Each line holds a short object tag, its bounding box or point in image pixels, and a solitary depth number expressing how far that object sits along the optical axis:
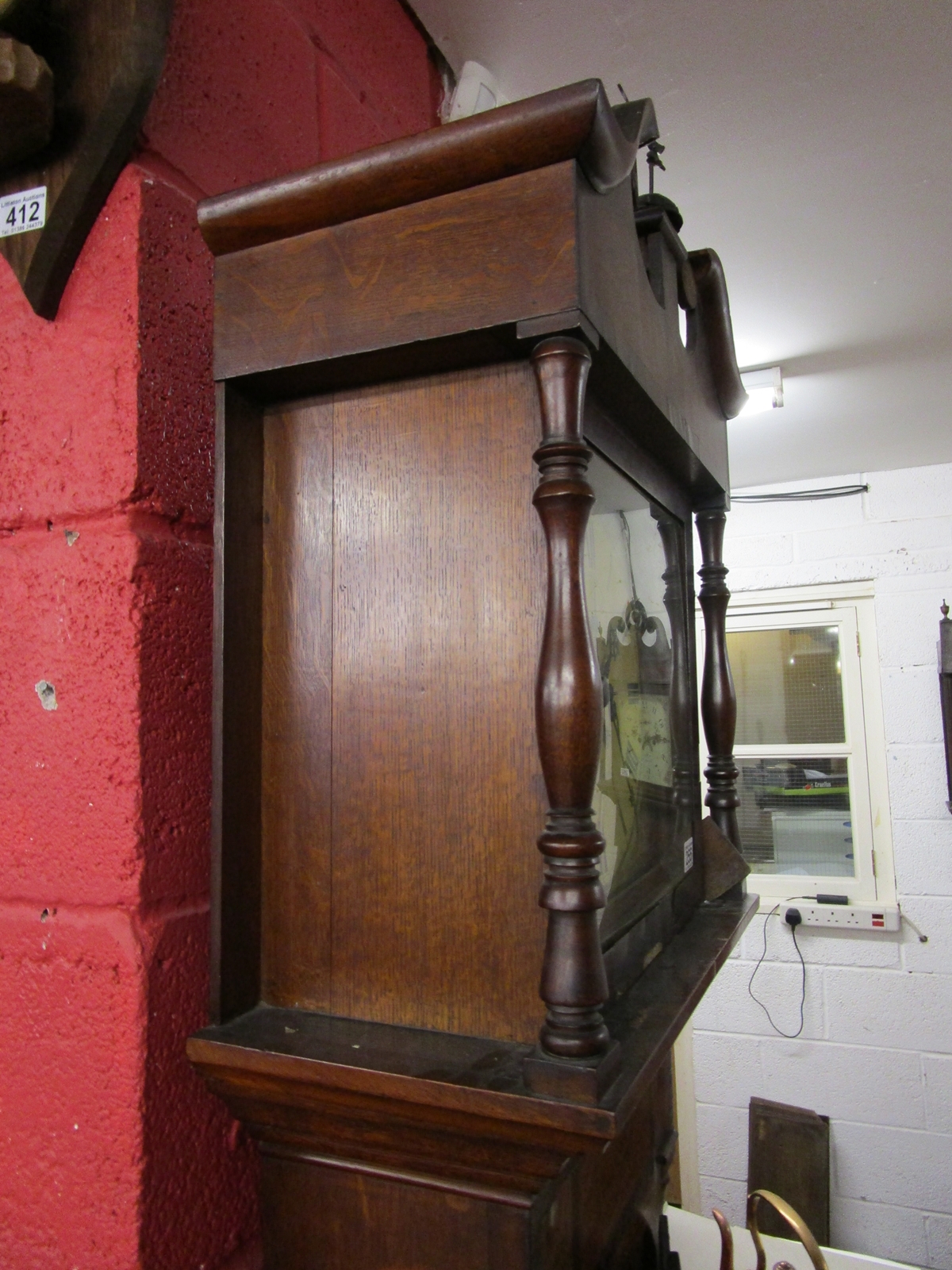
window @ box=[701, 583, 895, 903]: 3.34
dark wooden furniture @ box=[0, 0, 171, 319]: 0.63
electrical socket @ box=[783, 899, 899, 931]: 3.14
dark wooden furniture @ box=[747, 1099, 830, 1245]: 3.03
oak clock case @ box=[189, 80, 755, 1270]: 0.53
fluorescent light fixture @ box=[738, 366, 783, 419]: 2.18
